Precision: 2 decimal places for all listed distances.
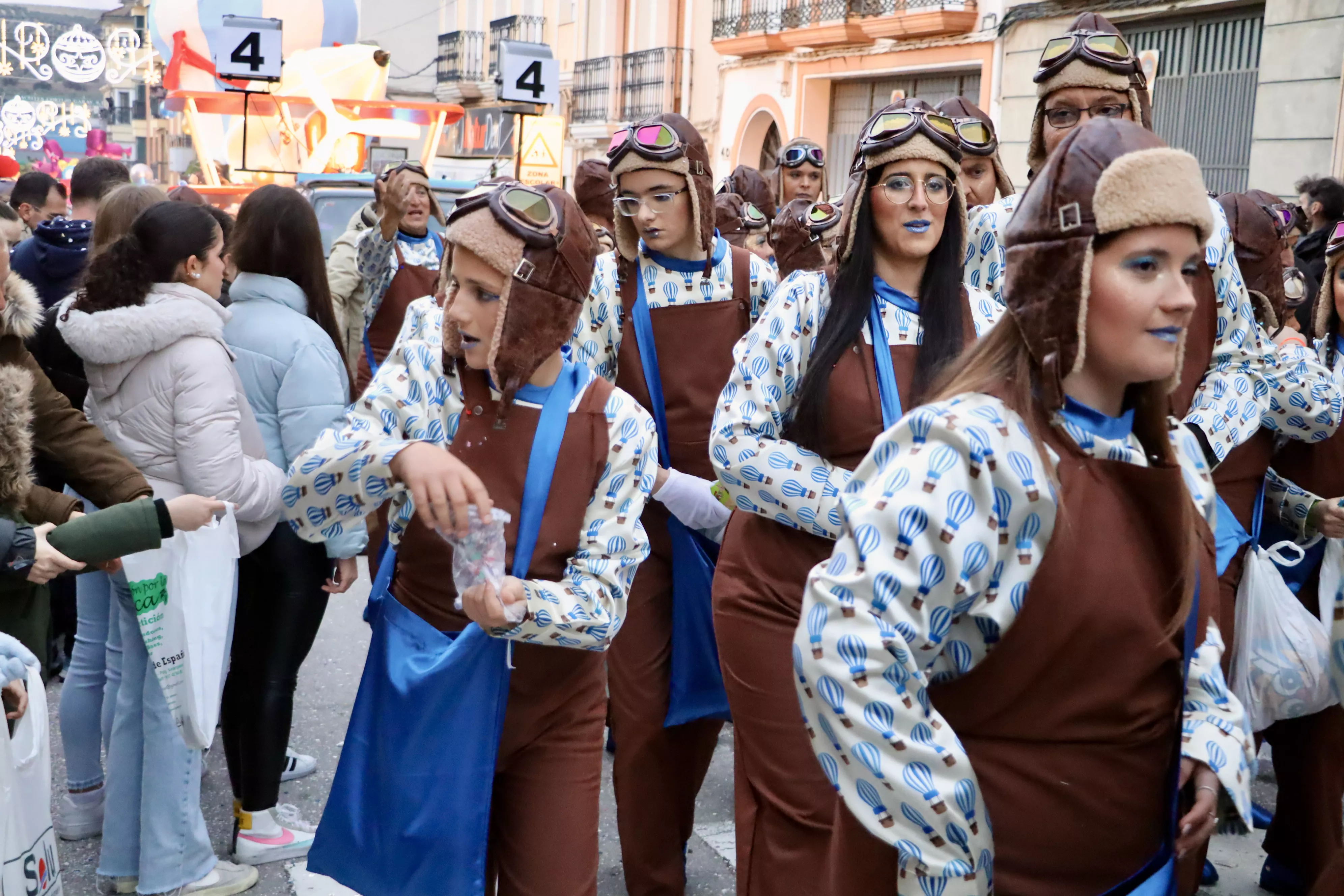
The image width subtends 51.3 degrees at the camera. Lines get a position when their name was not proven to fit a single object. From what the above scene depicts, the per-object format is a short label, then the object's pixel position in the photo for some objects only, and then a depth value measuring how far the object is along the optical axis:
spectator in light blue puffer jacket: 4.32
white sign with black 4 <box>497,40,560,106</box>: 12.82
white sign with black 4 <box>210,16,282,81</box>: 14.49
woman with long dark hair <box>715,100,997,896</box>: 3.16
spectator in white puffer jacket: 3.84
